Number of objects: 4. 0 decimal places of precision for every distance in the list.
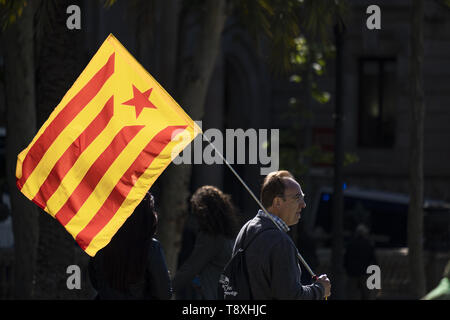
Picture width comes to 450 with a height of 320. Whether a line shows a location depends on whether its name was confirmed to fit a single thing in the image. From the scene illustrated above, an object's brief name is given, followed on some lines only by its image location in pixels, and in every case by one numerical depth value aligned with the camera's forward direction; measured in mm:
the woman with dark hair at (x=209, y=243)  13984
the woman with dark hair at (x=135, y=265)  11062
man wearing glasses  9781
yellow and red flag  11383
